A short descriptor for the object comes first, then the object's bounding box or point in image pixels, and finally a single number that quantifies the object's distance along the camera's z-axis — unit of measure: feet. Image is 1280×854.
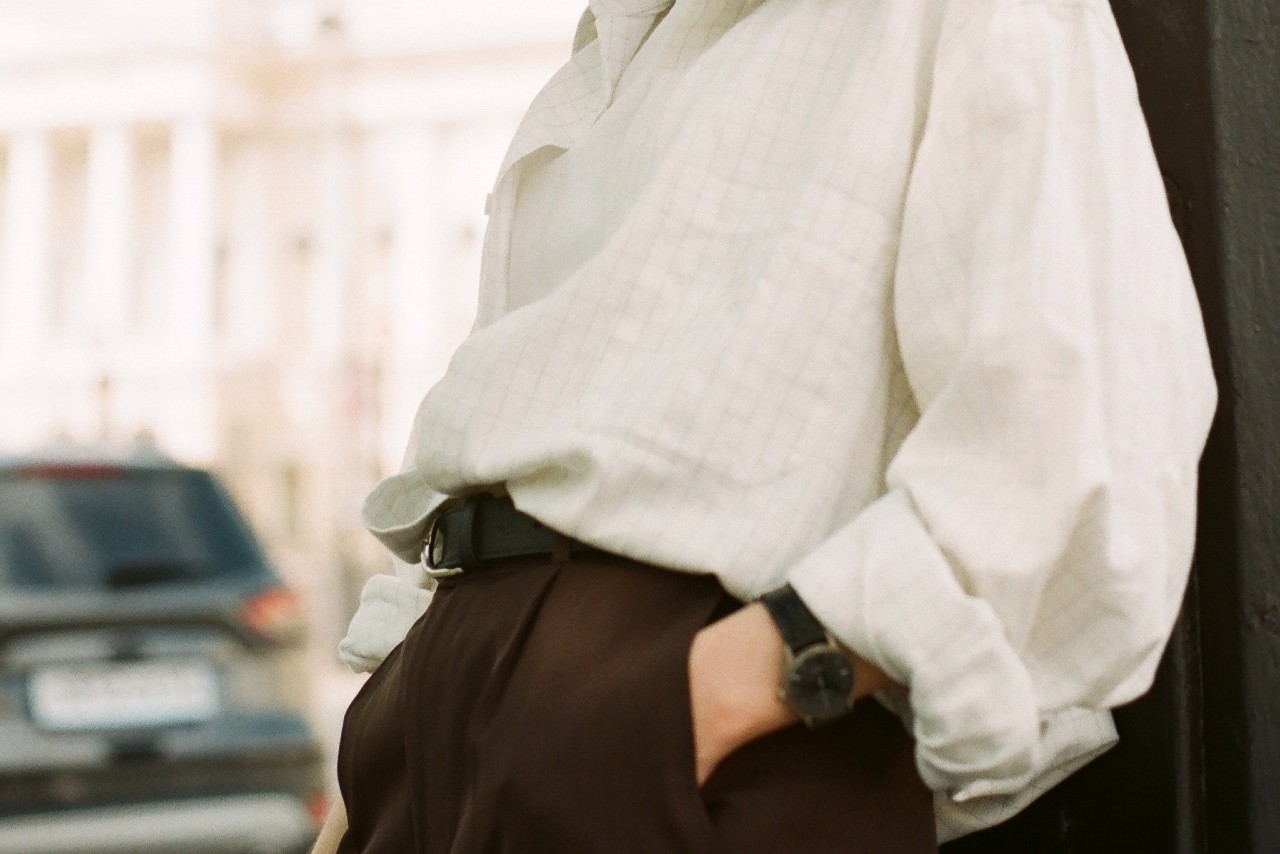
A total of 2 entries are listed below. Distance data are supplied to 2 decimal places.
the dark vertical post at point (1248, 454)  6.97
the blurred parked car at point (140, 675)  18.89
